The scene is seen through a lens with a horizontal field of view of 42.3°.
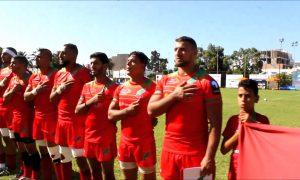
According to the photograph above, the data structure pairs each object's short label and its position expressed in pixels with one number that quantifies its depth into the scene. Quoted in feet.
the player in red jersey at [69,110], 19.84
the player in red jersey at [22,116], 23.54
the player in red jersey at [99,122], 18.19
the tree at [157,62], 446.36
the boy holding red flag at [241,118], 14.25
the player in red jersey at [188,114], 12.87
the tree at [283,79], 255.25
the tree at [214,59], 335.26
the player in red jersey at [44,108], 21.67
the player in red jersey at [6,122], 26.25
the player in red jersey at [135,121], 16.39
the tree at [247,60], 352.69
